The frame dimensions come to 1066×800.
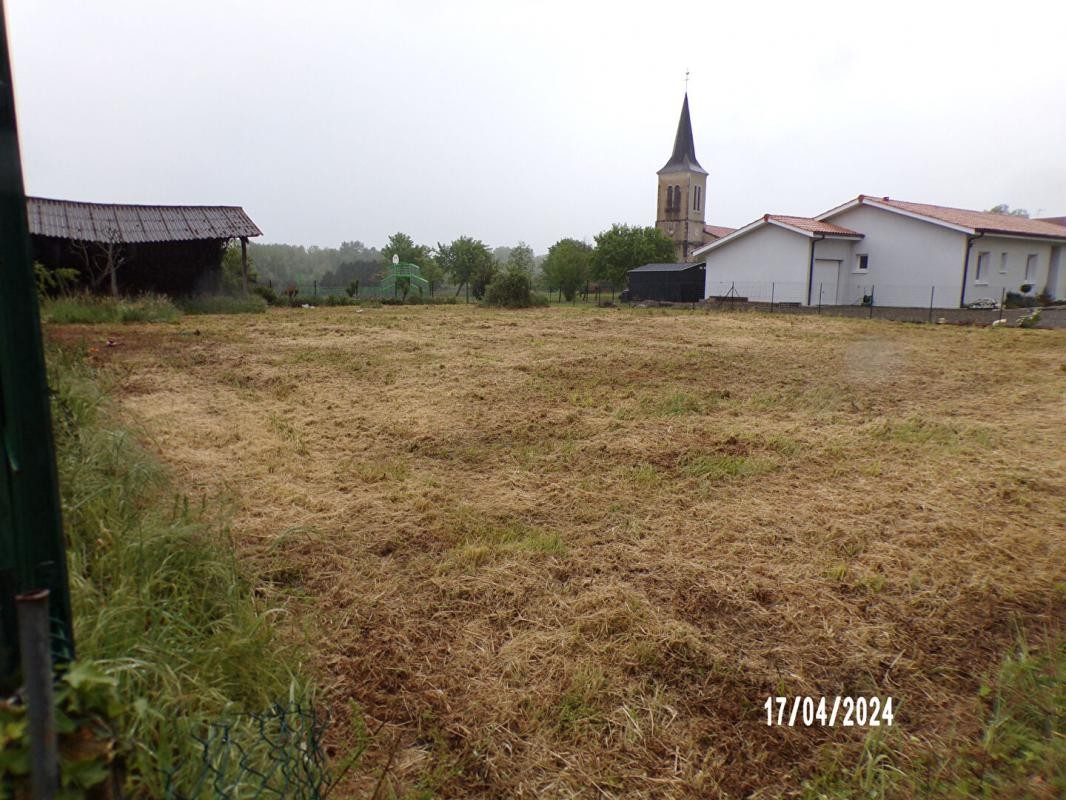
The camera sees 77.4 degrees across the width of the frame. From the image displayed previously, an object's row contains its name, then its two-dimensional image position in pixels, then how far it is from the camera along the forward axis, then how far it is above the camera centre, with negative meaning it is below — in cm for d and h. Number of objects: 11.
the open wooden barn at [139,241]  1683 +134
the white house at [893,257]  1962 +144
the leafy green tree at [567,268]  3822 +169
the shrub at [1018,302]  2059 +5
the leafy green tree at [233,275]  2097 +70
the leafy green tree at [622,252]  3872 +268
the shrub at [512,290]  2264 +23
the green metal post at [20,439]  116 -27
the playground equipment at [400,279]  2806 +73
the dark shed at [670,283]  2638 +64
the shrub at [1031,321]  1586 -41
